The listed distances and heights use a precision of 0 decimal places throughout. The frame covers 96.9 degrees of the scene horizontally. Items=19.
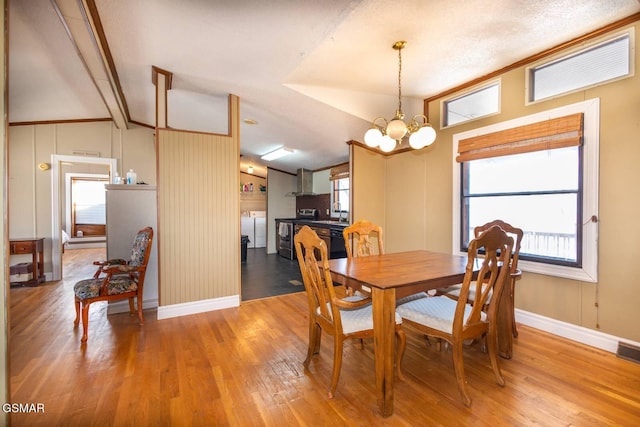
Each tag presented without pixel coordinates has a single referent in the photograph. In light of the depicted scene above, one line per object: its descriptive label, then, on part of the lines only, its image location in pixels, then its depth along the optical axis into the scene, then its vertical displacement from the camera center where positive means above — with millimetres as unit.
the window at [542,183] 2385 +266
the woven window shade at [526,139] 2428 +688
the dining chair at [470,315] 1654 -693
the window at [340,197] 6102 +271
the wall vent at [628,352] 2127 -1079
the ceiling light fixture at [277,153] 5743 +1203
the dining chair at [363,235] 2755 -255
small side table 4188 -613
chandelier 2229 +616
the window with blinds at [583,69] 2227 +1213
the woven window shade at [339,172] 5816 +802
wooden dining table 1590 -444
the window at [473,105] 3082 +1227
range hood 7075 +689
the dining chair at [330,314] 1711 -705
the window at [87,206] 8047 +85
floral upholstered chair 2572 -712
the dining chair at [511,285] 2240 -599
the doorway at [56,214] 4570 -84
